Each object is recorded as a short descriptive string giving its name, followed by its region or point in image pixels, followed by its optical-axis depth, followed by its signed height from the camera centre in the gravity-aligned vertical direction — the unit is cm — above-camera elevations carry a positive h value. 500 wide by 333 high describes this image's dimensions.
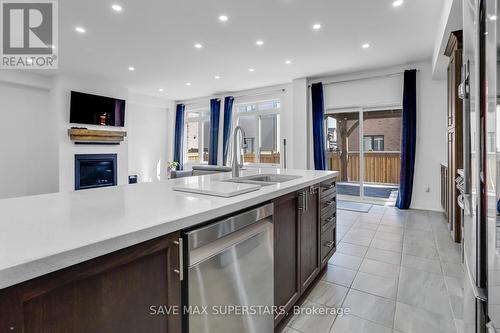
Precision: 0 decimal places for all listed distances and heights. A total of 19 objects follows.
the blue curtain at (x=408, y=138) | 480 +53
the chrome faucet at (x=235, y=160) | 214 +5
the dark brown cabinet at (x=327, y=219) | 214 -47
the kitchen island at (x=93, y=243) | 56 -20
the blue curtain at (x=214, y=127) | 749 +115
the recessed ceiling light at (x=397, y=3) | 292 +188
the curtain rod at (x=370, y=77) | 505 +185
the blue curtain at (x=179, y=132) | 836 +112
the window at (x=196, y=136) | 840 +102
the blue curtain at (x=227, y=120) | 728 +132
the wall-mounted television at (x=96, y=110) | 564 +134
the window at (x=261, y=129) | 689 +103
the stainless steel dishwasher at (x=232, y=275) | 95 -47
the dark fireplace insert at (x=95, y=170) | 580 -9
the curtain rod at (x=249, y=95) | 661 +199
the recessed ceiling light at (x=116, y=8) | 295 +186
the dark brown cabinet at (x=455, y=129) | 289 +43
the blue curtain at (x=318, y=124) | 576 +96
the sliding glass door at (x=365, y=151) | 557 +34
